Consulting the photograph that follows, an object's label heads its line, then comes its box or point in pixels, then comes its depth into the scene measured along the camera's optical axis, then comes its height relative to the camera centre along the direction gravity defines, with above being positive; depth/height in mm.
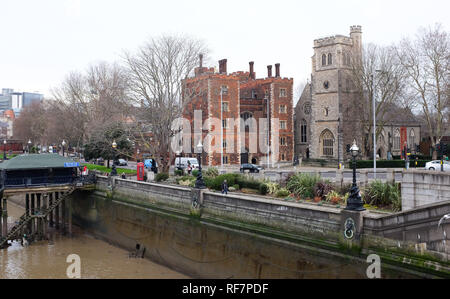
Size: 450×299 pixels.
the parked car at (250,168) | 47250 -1585
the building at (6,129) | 181500 +11755
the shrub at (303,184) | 26109 -1952
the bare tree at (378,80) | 49375 +8365
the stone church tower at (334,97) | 55844 +7280
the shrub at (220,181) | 31297 -1969
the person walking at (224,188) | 27586 -2177
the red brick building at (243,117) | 56219 +5013
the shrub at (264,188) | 28281 -2258
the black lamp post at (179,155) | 47625 -129
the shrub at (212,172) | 35931 -1541
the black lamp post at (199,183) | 24328 -1634
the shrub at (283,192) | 27031 -2424
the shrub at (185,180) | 33728 -2066
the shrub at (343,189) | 25484 -2131
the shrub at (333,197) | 24017 -2476
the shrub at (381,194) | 22094 -2190
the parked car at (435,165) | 36106 -1100
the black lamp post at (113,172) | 35750 -1413
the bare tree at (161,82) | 39219 +6540
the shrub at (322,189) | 25369 -2120
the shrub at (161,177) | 37312 -1946
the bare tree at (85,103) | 56438 +7259
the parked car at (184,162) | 48966 -942
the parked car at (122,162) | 62969 -1083
